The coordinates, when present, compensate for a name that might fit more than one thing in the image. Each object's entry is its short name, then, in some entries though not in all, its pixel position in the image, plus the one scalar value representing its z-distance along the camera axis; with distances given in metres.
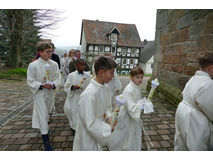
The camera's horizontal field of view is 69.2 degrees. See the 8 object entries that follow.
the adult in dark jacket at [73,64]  4.89
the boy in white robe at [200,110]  1.92
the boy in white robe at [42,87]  2.93
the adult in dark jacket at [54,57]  5.05
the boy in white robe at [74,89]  3.51
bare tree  12.01
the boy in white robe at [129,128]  2.54
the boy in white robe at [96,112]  1.74
